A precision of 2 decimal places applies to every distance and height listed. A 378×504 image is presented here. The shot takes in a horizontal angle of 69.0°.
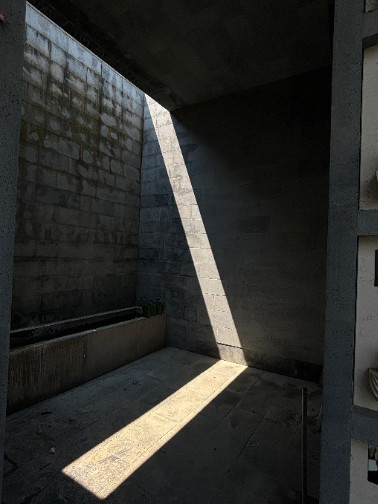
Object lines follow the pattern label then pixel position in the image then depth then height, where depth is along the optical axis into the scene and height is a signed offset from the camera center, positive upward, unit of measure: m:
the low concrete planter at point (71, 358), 4.40 -2.03
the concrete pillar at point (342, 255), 1.88 +0.05
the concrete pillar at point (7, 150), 2.06 +0.76
